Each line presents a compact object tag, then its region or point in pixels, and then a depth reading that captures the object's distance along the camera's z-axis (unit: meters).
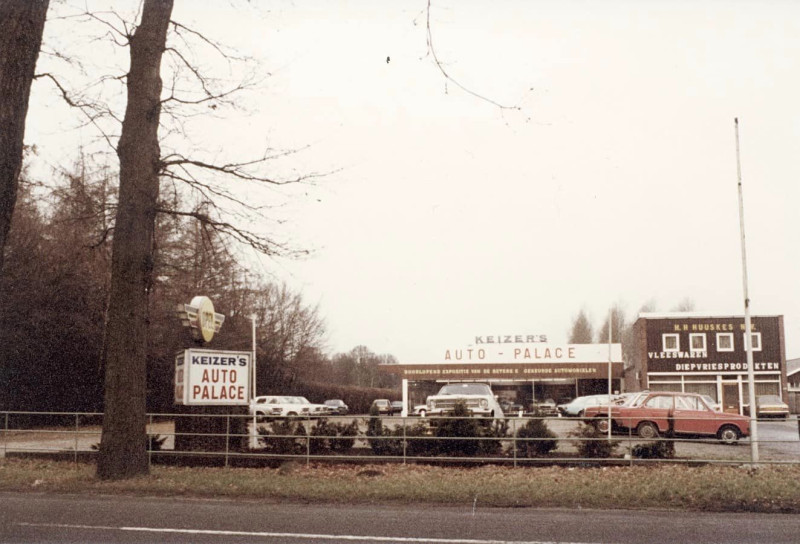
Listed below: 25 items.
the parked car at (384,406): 51.97
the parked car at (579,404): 36.85
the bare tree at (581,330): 96.50
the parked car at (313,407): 42.40
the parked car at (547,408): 41.88
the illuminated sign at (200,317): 16.75
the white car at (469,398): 24.31
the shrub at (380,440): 16.84
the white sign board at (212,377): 15.87
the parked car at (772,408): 40.00
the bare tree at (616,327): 89.50
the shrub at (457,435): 16.42
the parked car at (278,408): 40.72
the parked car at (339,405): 52.18
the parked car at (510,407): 43.92
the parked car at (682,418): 22.34
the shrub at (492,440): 16.42
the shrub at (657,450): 16.24
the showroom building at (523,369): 48.69
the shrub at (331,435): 16.86
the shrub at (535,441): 16.38
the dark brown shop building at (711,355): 46.38
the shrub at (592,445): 16.19
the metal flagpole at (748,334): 17.80
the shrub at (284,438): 16.62
